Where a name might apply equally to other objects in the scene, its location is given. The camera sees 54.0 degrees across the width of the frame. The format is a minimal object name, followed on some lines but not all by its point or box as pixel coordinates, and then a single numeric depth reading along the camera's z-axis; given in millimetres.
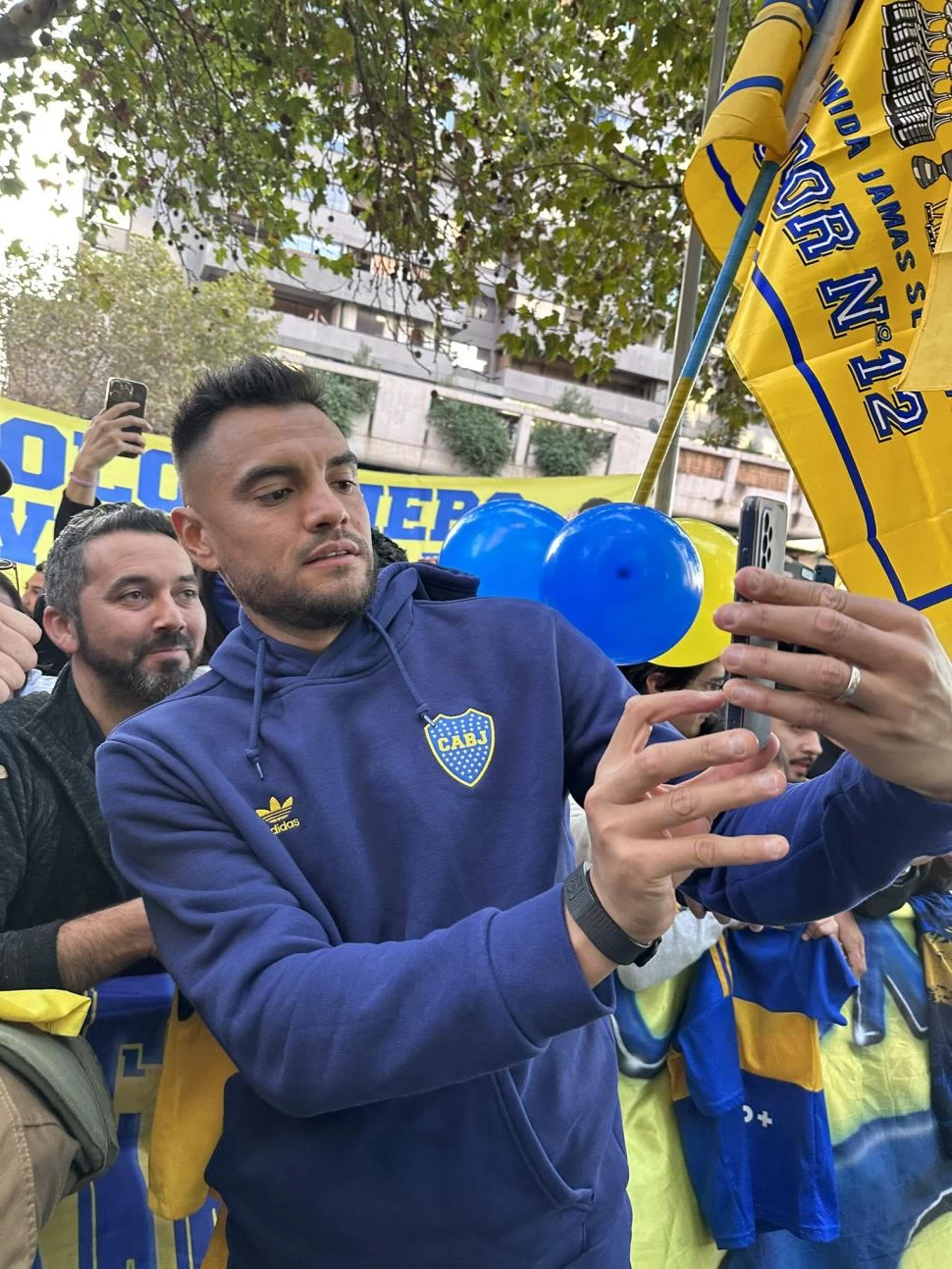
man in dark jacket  1416
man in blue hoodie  992
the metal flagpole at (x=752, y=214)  1838
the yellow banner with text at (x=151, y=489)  6367
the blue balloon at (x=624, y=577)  2328
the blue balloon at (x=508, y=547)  2750
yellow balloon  2920
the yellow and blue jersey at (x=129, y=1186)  1688
